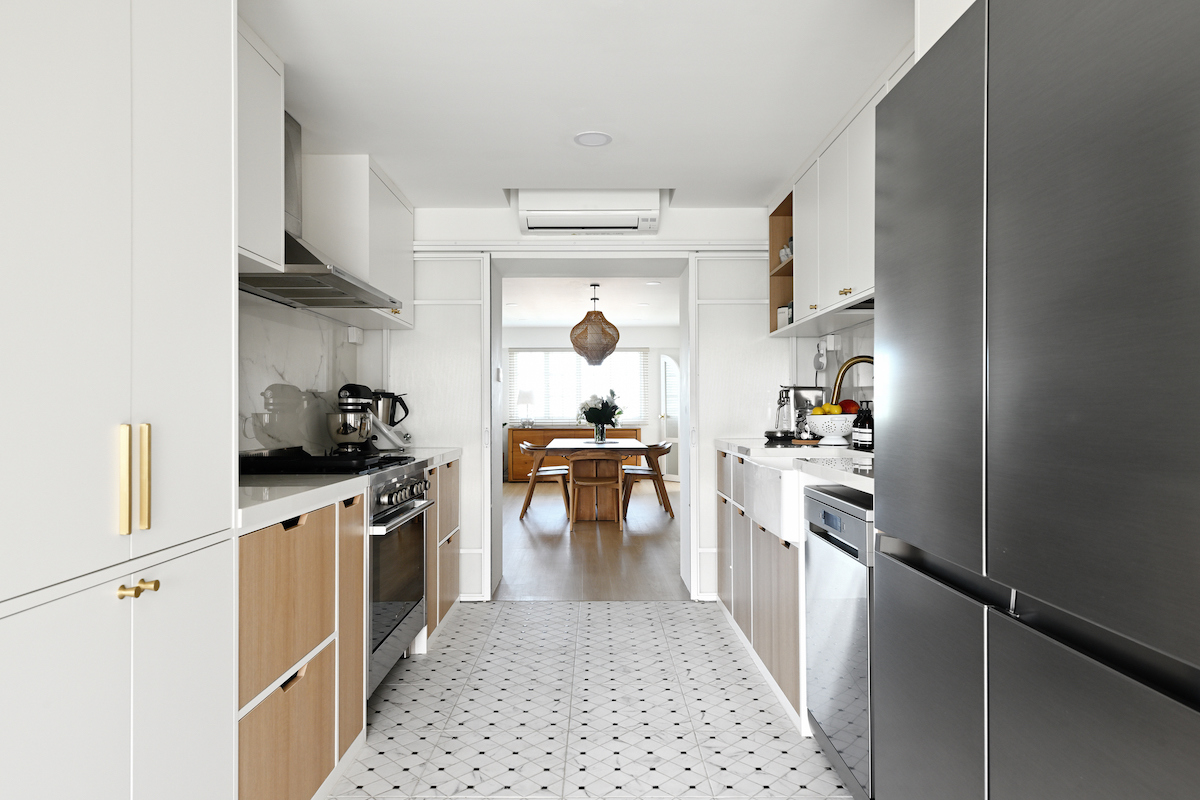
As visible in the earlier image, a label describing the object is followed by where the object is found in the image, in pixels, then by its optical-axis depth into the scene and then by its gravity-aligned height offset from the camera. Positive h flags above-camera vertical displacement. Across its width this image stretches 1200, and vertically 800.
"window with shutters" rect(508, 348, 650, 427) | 10.85 +0.34
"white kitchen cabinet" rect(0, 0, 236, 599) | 0.93 +0.22
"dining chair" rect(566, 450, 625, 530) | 6.37 -0.73
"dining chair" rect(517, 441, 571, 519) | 6.78 -0.80
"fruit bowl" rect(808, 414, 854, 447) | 2.99 -0.10
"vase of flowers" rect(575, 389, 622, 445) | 7.20 -0.13
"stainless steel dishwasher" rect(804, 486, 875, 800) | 1.78 -0.64
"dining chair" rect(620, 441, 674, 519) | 6.86 -0.76
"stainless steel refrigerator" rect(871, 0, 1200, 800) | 0.77 -0.01
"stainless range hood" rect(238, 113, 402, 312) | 2.28 +0.45
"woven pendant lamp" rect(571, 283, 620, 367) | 7.37 +0.74
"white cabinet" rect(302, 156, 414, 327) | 3.06 +0.88
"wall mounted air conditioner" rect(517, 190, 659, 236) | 3.73 +1.09
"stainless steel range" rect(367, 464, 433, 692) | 2.46 -0.64
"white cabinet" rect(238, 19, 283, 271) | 1.91 +0.75
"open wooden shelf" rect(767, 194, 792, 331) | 3.85 +0.82
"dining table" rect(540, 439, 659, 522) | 6.64 -0.93
